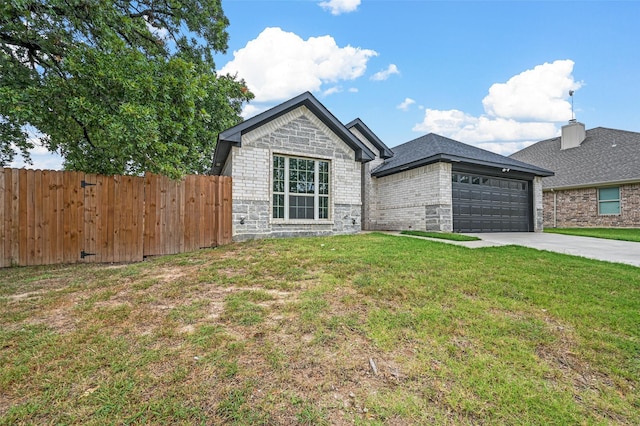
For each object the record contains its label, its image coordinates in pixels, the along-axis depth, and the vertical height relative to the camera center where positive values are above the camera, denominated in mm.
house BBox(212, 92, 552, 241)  8750 +1218
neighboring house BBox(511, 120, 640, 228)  15250 +1807
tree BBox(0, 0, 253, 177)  5984 +2747
